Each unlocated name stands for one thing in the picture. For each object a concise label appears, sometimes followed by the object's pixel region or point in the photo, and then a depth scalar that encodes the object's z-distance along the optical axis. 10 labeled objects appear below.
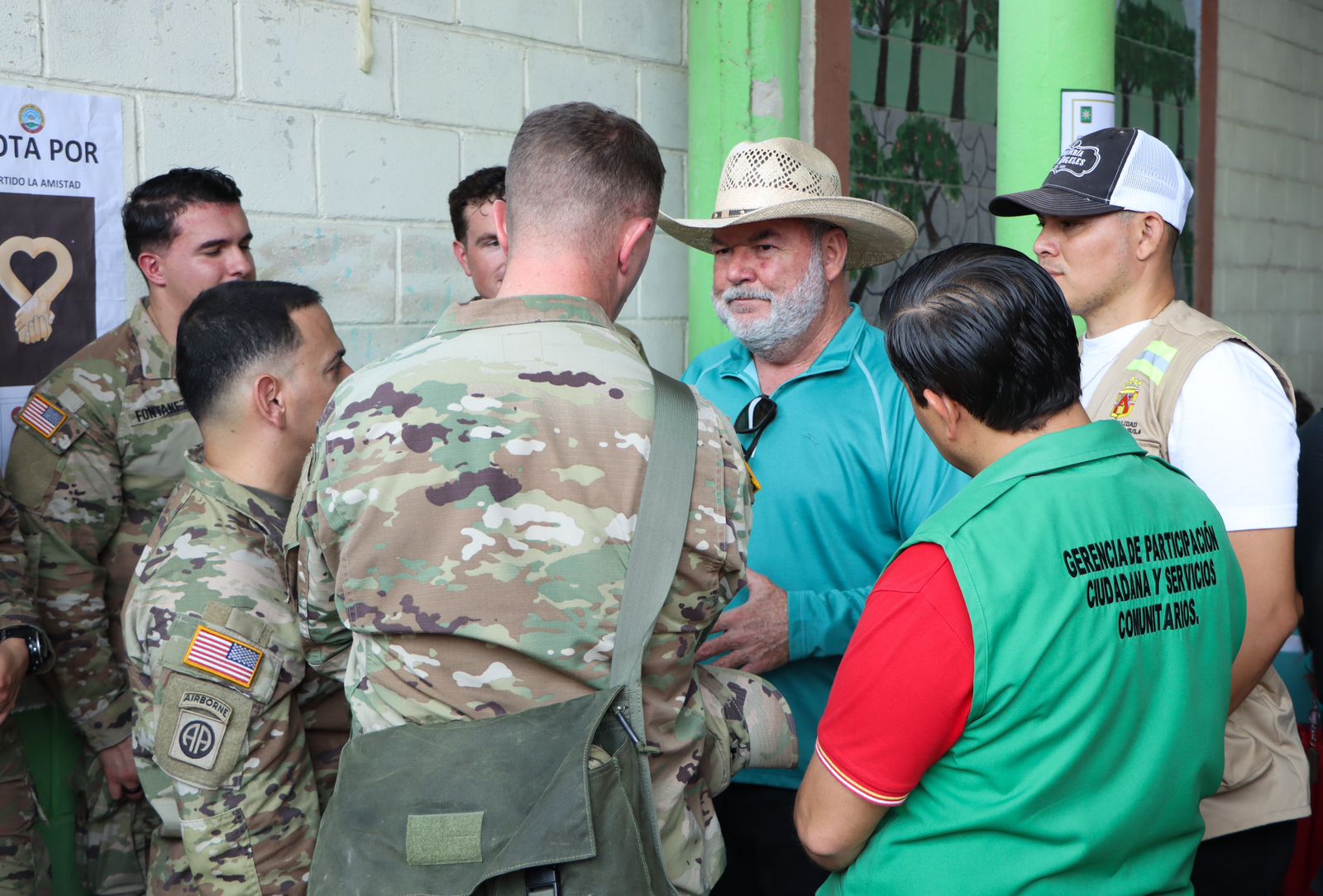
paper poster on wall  2.50
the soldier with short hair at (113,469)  2.45
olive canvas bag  1.36
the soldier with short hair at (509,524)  1.41
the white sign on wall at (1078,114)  2.74
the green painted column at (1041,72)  2.73
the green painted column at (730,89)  3.54
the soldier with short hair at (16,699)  2.17
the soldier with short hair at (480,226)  3.06
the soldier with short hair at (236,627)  1.64
